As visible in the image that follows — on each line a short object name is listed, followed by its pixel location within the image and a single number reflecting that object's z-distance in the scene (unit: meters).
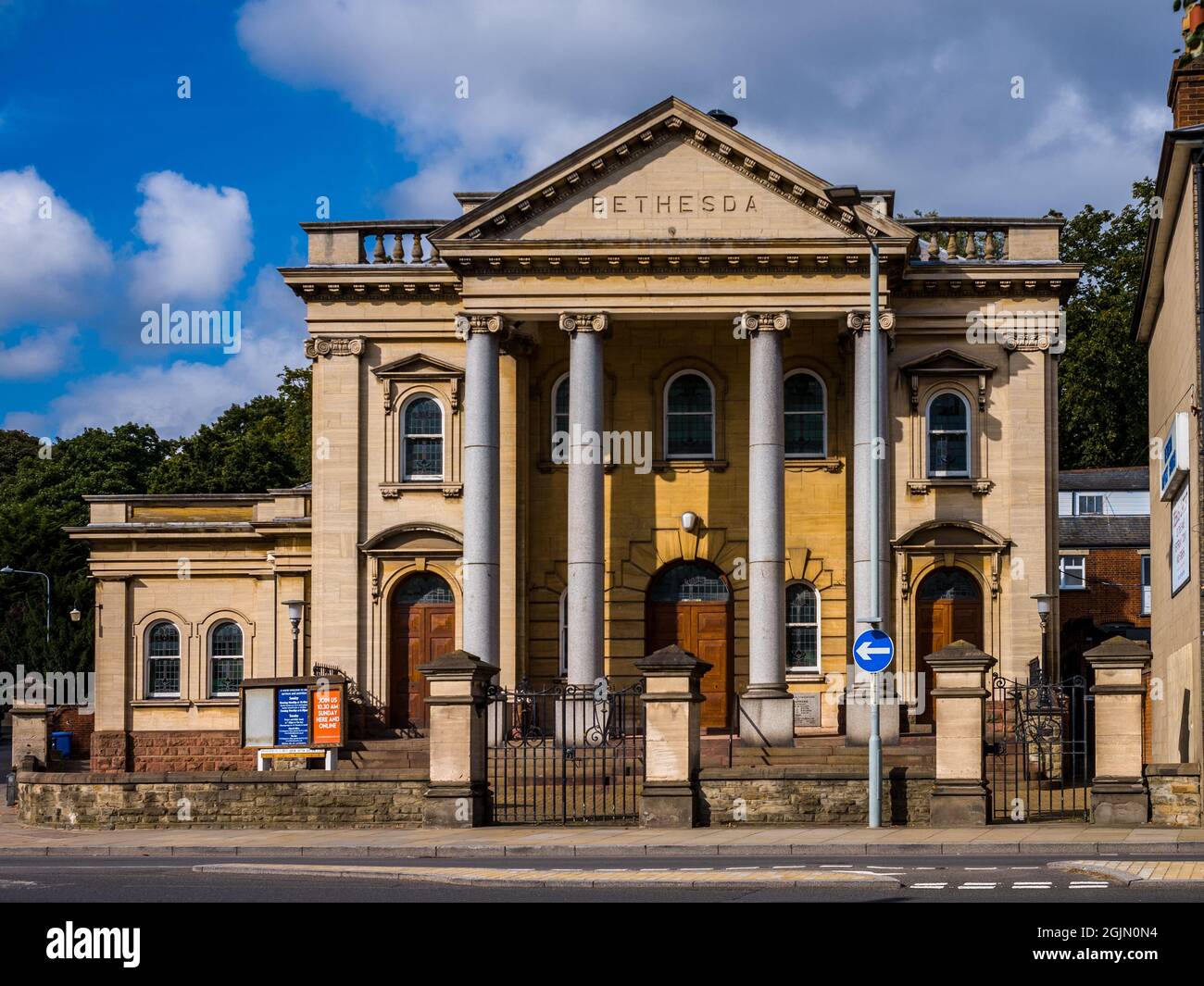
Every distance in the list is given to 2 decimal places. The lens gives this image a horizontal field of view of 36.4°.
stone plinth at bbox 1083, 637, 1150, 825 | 25.67
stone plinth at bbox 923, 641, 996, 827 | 25.62
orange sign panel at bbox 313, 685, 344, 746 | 34.81
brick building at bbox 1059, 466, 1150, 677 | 53.25
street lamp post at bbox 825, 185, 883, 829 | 25.84
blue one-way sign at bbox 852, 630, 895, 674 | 26.45
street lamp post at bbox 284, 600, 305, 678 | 38.28
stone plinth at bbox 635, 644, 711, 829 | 26.14
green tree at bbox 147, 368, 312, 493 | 76.69
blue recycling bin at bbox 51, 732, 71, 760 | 45.88
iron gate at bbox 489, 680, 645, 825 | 27.48
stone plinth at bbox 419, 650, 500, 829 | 26.69
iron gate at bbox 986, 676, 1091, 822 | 27.22
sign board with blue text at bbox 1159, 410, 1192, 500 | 28.73
